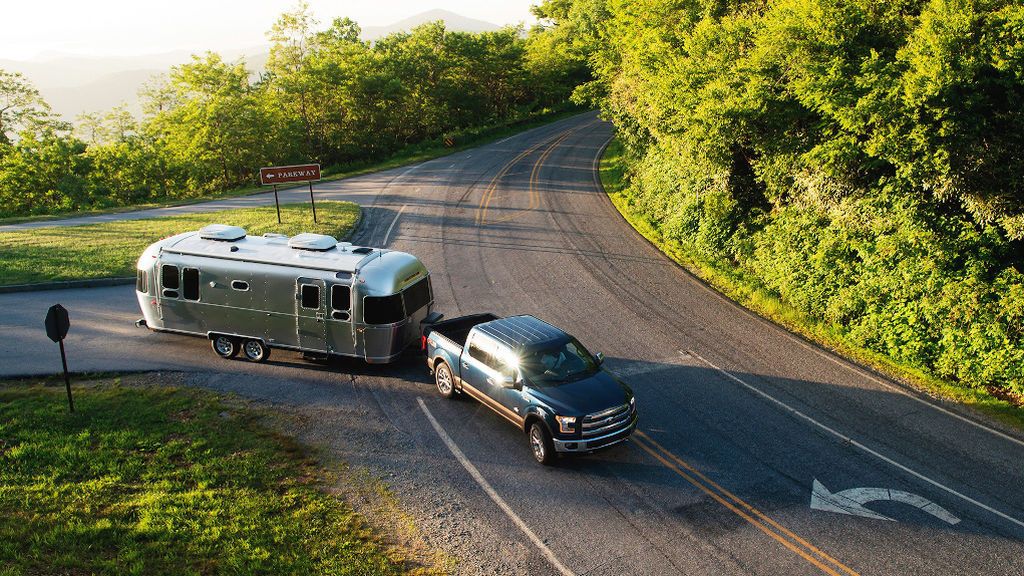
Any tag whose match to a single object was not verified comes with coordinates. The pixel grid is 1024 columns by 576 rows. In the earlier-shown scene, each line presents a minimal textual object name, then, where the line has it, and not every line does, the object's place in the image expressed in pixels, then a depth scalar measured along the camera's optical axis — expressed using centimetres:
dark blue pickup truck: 1120
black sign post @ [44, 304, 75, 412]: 1218
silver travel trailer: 1479
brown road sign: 2581
